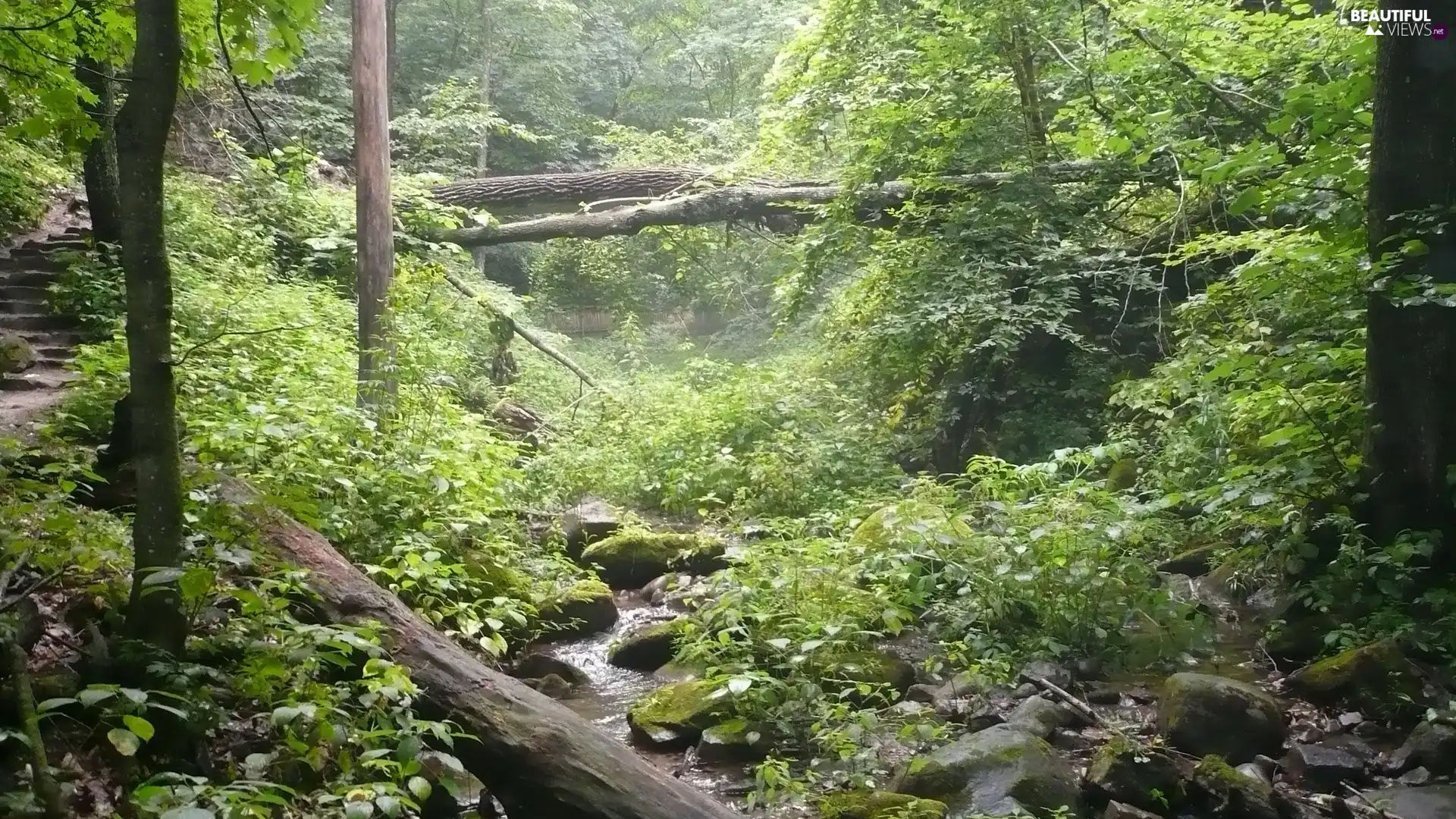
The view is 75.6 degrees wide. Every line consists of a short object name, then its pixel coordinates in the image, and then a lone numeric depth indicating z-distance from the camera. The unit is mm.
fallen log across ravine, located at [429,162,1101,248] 11180
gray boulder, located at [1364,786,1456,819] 3891
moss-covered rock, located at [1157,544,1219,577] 7047
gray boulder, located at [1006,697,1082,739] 4805
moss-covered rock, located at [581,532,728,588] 8250
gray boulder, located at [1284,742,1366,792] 4312
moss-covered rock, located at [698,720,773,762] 4887
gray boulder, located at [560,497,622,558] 8617
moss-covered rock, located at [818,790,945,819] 4008
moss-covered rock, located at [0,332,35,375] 8039
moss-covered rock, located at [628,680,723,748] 5070
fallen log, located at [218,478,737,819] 3555
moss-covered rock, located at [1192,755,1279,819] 4023
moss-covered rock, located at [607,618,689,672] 6379
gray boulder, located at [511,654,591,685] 5922
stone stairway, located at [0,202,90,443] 6898
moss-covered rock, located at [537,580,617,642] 6637
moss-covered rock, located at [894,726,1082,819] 4109
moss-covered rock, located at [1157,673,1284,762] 4520
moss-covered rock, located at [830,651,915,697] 5375
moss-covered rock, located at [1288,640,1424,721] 4703
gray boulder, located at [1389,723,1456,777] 4207
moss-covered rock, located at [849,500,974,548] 6465
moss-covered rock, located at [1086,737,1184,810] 4168
